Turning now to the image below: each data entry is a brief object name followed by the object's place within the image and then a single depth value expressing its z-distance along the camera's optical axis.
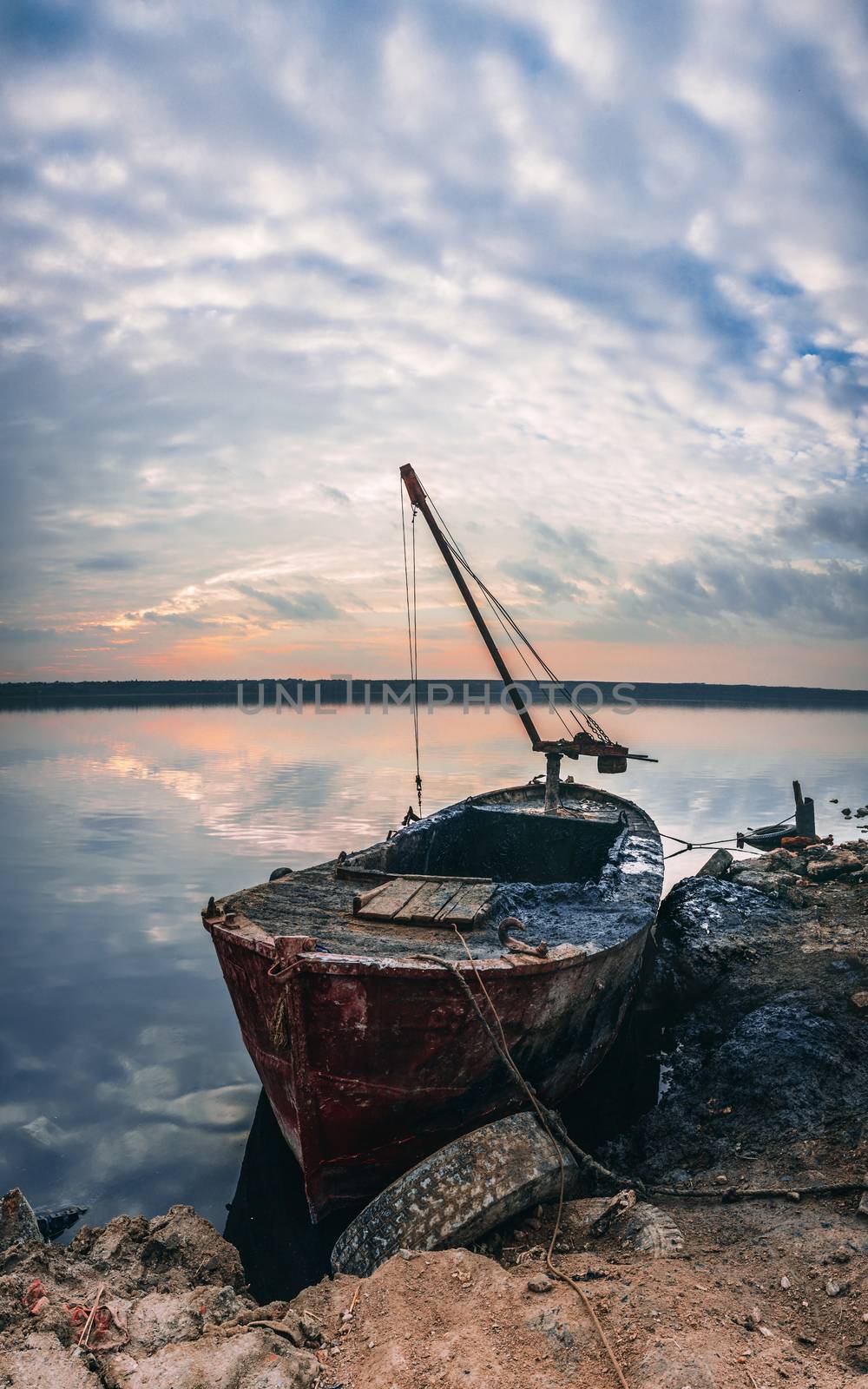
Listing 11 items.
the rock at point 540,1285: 4.56
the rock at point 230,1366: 3.94
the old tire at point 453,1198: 5.25
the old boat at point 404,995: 5.95
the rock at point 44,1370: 3.87
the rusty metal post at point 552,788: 13.27
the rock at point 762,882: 13.38
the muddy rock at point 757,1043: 6.67
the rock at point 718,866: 14.88
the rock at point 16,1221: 5.39
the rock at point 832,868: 14.30
